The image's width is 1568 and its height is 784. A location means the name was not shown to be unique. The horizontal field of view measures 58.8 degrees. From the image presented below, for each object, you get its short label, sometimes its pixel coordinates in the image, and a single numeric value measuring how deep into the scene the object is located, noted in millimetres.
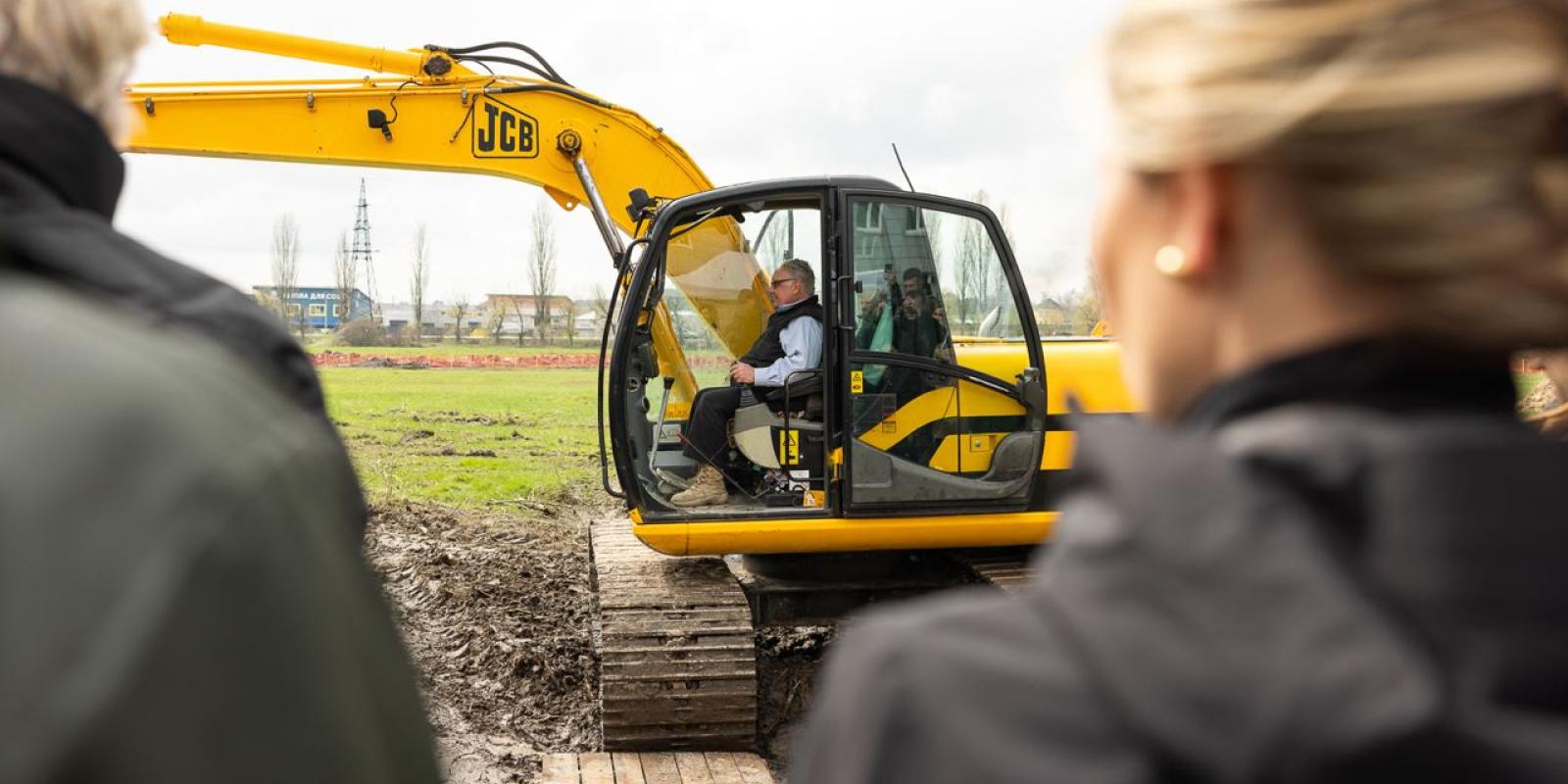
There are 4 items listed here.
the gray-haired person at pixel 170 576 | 741
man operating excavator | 7141
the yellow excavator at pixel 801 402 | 6973
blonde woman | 765
